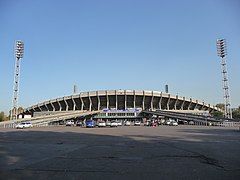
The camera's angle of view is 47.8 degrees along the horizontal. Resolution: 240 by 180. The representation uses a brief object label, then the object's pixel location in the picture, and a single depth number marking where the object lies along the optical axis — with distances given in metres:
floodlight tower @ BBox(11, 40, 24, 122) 76.31
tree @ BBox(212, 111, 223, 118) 112.69
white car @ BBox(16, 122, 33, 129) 52.12
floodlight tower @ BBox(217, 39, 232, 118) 78.62
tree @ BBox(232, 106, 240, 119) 107.72
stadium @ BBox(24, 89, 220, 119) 113.06
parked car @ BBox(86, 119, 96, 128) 55.88
